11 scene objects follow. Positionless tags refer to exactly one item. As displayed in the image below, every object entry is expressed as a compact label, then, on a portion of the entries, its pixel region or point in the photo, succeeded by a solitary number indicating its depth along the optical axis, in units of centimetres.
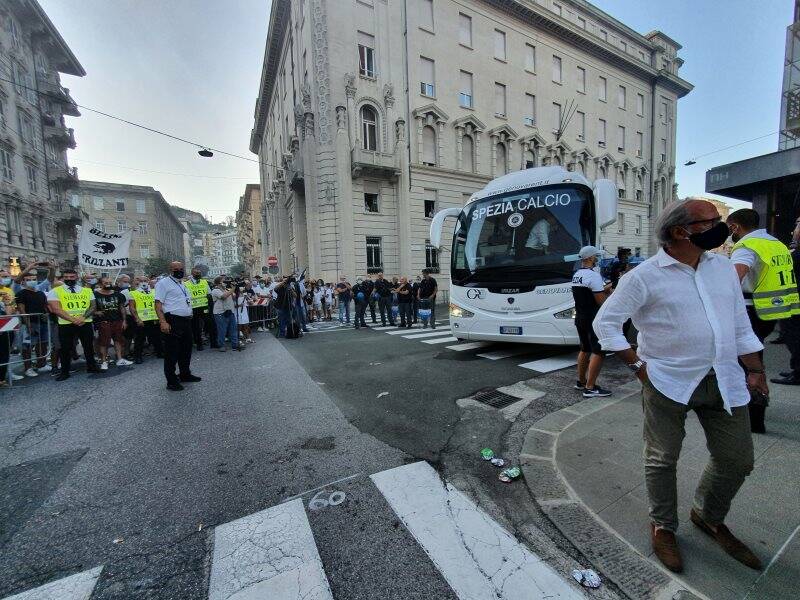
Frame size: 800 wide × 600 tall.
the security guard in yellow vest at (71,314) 640
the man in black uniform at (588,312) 464
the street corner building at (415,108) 1944
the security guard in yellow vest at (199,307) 906
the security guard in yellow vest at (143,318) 780
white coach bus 614
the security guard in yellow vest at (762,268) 339
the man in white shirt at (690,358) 188
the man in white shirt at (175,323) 560
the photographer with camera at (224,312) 922
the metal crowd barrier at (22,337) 618
